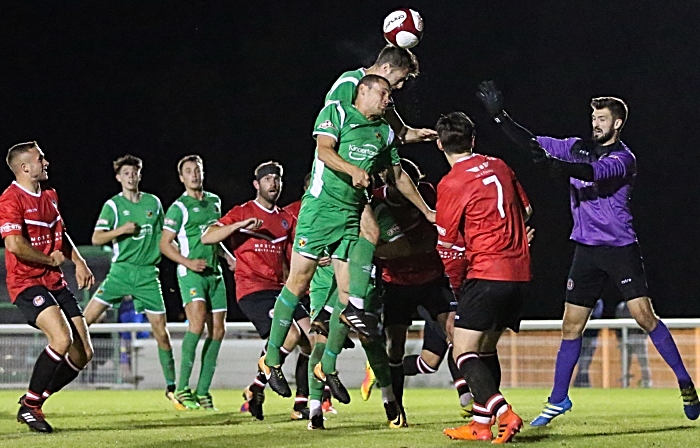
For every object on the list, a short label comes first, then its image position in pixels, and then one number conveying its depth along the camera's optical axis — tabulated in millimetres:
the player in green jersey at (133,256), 23875
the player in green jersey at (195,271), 22500
